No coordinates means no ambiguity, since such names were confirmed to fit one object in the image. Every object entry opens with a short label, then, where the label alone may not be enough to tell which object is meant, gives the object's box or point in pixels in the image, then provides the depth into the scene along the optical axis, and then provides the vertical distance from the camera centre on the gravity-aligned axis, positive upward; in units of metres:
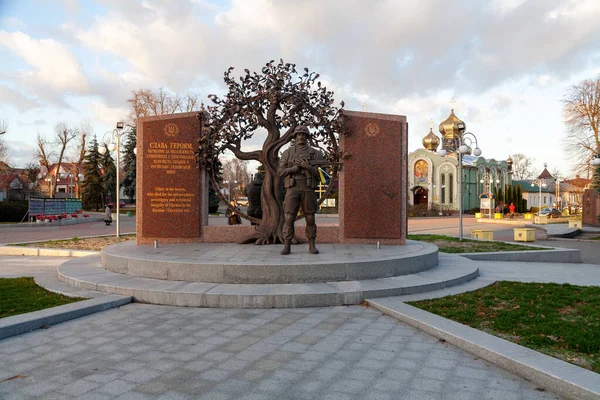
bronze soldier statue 8.02 +0.36
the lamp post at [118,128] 17.66 +3.35
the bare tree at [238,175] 73.62 +5.88
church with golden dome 52.69 +3.82
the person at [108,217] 25.37 -0.76
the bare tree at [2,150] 43.27 +5.80
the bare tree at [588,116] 34.47 +7.75
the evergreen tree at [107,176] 49.88 +3.53
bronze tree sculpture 9.83 +2.05
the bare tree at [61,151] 49.03 +6.71
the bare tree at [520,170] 87.94 +7.71
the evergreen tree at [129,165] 42.75 +4.29
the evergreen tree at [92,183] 48.47 +2.58
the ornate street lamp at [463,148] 15.82 +2.80
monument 9.85 +0.94
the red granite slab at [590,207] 29.23 -0.07
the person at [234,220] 11.40 -0.41
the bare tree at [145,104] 41.69 +10.32
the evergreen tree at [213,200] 40.12 +0.50
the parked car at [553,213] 39.87 -0.70
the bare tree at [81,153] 49.28 +6.36
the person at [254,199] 10.59 +0.16
